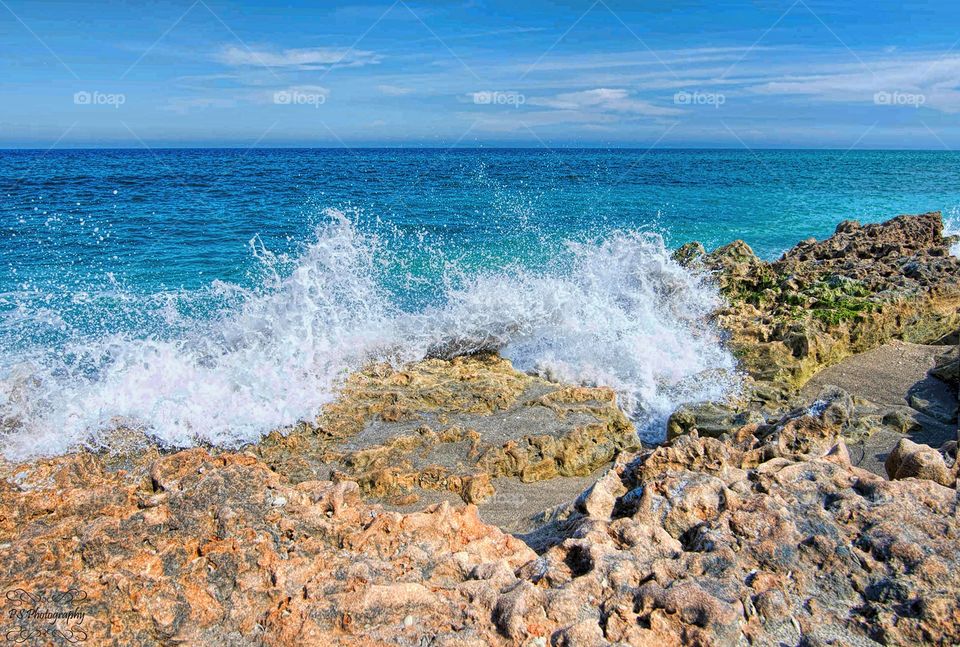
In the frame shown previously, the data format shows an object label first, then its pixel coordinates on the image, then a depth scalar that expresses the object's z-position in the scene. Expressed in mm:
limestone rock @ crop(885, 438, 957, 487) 3348
